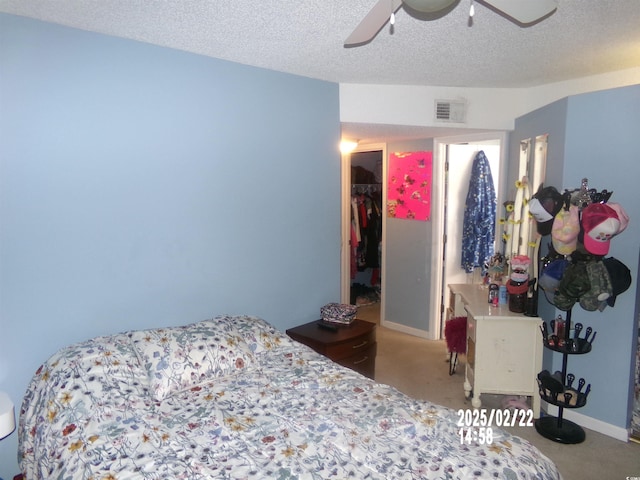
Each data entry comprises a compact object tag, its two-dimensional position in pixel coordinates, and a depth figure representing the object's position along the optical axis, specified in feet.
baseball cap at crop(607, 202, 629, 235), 8.48
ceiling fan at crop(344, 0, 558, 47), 4.85
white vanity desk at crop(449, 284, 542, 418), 10.36
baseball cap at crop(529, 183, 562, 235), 9.55
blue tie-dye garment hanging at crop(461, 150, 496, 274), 15.30
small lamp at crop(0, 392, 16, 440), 6.27
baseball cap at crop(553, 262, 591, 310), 8.80
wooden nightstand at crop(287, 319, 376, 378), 10.06
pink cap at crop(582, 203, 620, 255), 8.40
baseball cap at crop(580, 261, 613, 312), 8.75
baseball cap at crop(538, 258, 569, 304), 9.28
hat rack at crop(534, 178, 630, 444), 8.78
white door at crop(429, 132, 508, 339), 15.08
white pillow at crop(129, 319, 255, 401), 7.43
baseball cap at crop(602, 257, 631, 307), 8.87
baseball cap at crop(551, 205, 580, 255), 8.94
